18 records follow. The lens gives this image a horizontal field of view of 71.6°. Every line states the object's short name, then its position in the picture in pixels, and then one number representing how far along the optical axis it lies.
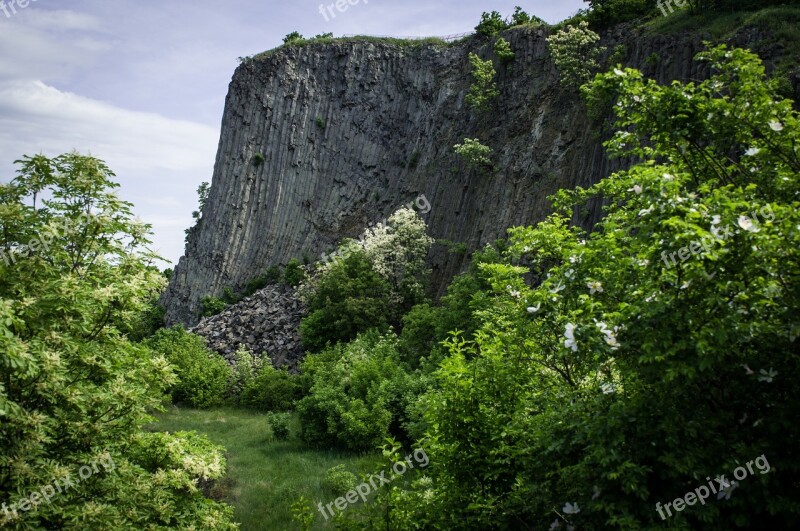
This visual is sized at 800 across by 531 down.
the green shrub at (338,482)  15.80
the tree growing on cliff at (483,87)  40.03
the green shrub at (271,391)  31.00
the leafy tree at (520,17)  44.09
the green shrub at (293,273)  47.53
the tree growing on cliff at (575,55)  32.78
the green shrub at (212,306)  49.06
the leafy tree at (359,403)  19.95
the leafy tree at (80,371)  6.22
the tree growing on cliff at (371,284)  34.84
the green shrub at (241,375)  33.97
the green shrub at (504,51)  39.91
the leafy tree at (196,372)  32.34
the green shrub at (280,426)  23.41
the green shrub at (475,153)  37.12
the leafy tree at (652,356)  5.16
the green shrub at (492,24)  45.03
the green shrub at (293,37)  57.08
